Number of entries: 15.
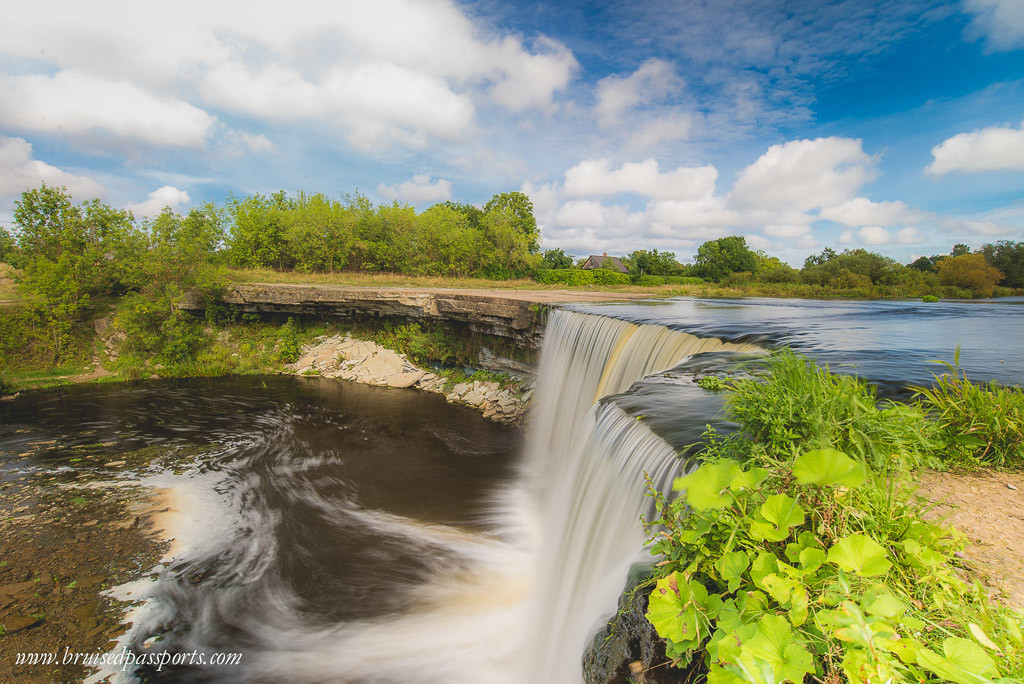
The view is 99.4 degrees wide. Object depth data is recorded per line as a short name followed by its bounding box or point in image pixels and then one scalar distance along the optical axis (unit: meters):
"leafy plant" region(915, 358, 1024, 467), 3.40
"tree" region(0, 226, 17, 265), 19.17
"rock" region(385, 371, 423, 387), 17.09
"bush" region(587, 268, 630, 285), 41.21
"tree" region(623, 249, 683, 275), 69.00
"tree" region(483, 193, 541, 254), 48.19
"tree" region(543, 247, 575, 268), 62.81
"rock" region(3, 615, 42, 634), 4.67
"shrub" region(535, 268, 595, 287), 39.69
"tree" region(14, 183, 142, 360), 18.08
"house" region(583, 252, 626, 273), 68.24
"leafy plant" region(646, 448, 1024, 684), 1.45
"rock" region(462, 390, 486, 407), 14.72
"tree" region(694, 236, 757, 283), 61.38
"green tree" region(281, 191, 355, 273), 30.56
